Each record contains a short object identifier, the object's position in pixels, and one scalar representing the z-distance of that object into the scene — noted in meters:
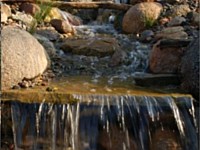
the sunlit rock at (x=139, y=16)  10.50
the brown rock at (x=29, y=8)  10.78
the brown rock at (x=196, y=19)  10.03
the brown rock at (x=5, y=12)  9.75
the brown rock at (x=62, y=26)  10.18
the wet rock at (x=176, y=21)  10.09
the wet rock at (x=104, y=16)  12.73
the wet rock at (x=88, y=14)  13.39
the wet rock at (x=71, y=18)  11.80
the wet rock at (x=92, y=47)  8.87
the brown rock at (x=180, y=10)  10.83
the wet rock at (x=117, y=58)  8.56
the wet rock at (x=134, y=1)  11.42
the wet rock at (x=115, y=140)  6.11
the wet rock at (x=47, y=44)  8.79
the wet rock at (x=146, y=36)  9.62
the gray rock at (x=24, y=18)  10.06
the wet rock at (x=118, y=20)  11.25
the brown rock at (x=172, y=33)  8.96
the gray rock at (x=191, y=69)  6.90
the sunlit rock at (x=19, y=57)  6.82
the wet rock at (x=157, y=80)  7.32
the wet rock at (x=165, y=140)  6.17
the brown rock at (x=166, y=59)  7.88
